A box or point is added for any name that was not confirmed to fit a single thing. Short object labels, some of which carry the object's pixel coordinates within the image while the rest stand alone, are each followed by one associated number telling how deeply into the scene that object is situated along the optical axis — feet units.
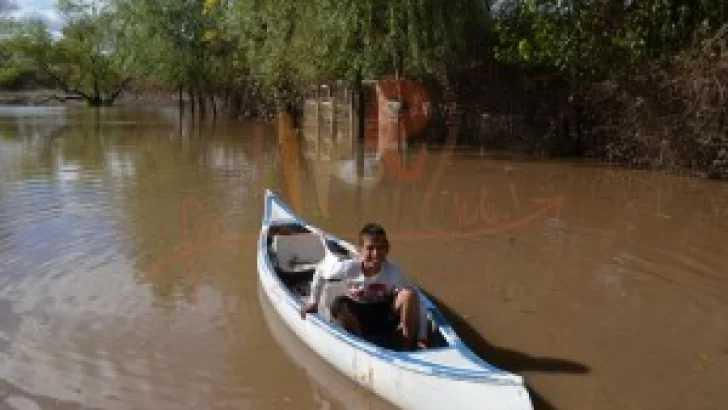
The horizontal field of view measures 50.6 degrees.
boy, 18.44
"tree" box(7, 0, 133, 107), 169.17
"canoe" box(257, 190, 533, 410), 14.58
